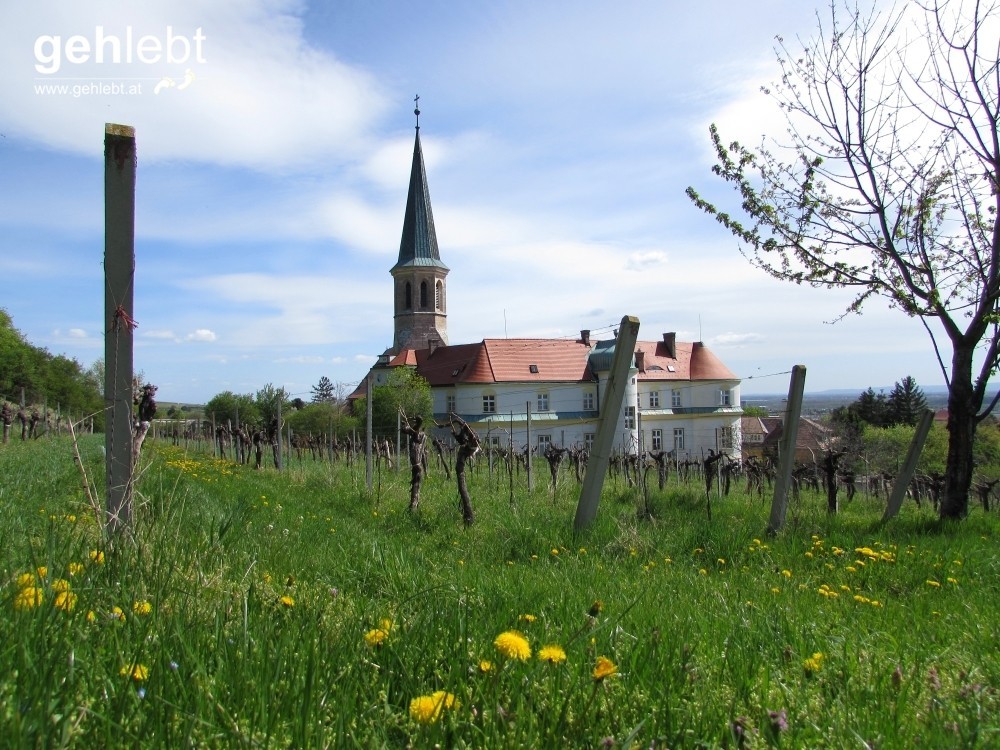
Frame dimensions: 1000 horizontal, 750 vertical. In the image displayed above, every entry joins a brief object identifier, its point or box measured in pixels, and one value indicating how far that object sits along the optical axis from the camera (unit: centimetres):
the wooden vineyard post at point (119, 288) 407
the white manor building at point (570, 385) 6488
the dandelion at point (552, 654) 193
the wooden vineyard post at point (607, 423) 696
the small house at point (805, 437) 5247
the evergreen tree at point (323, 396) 7071
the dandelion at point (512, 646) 193
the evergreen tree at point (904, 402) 8075
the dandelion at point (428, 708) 165
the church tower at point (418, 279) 8281
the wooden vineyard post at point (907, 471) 880
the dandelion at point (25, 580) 204
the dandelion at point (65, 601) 196
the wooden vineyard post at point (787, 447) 729
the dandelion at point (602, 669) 171
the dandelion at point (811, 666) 225
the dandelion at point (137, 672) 174
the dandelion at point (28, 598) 188
